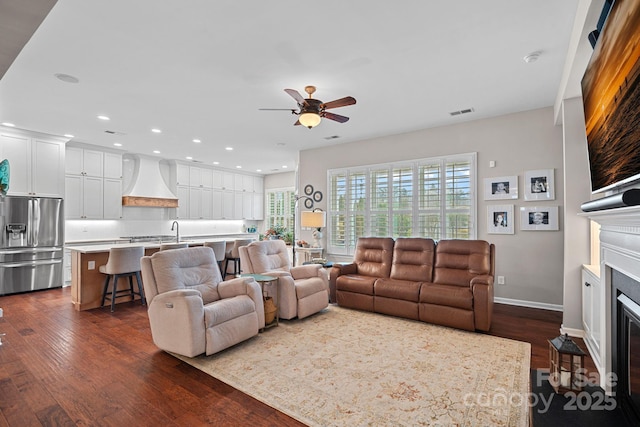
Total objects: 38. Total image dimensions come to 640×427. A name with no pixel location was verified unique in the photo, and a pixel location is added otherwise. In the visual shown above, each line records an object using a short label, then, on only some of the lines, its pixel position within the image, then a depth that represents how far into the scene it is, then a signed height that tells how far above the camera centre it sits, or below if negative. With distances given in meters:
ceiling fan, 3.47 +1.21
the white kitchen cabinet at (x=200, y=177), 8.85 +1.12
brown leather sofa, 3.64 -0.82
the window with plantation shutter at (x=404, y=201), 5.24 +0.30
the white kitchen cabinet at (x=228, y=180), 9.73 +1.11
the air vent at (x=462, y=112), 4.66 +1.55
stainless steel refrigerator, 5.46 -0.46
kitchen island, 4.65 -0.86
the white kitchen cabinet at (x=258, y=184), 10.70 +1.11
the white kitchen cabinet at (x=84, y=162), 6.49 +1.13
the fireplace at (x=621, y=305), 1.61 -0.50
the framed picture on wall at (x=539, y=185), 4.49 +0.46
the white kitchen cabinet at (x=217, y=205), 9.45 +0.36
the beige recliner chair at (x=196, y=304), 2.89 -0.84
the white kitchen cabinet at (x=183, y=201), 8.55 +0.43
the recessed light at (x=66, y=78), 3.51 +1.52
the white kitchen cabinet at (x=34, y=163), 5.58 +0.98
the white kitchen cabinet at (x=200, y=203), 8.85 +0.41
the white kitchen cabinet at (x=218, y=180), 9.45 +1.11
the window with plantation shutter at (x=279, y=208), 10.50 +0.32
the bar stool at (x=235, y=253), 6.48 -0.71
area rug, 2.15 -1.28
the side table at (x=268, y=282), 3.74 -0.77
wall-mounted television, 1.30 +0.57
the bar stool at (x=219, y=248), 5.85 -0.57
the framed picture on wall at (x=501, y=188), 4.76 +0.46
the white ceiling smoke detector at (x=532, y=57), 3.12 +1.58
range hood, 7.54 +0.81
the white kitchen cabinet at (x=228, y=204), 9.71 +0.40
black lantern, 1.79 -0.84
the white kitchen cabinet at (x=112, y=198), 7.06 +0.42
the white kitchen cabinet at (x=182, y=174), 8.51 +1.14
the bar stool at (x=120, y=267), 4.56 -0.71
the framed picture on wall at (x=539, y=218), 4.48 +0.00
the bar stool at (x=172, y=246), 5.16 -0.46
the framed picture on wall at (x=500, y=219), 4.79 -0.01
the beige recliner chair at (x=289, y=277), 3.98 -0.78
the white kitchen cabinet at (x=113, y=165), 7.07 +1.14
